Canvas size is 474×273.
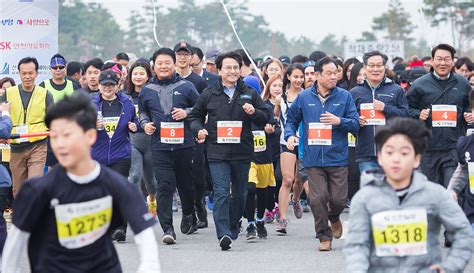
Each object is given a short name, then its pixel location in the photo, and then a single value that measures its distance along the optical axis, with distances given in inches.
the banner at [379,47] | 1610.5
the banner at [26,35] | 680.4
